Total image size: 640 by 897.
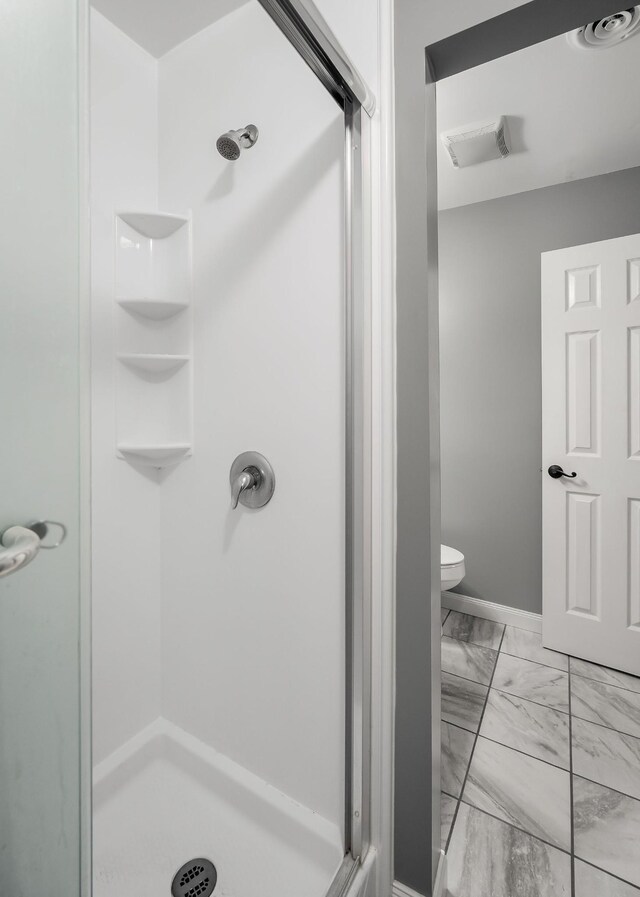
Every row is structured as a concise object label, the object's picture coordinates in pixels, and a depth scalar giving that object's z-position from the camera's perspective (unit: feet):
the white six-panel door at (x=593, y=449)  6.37
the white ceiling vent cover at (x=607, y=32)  4.17
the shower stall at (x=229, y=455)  3.35
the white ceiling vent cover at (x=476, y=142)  5.81
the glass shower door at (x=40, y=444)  1.22
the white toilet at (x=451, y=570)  6.91
